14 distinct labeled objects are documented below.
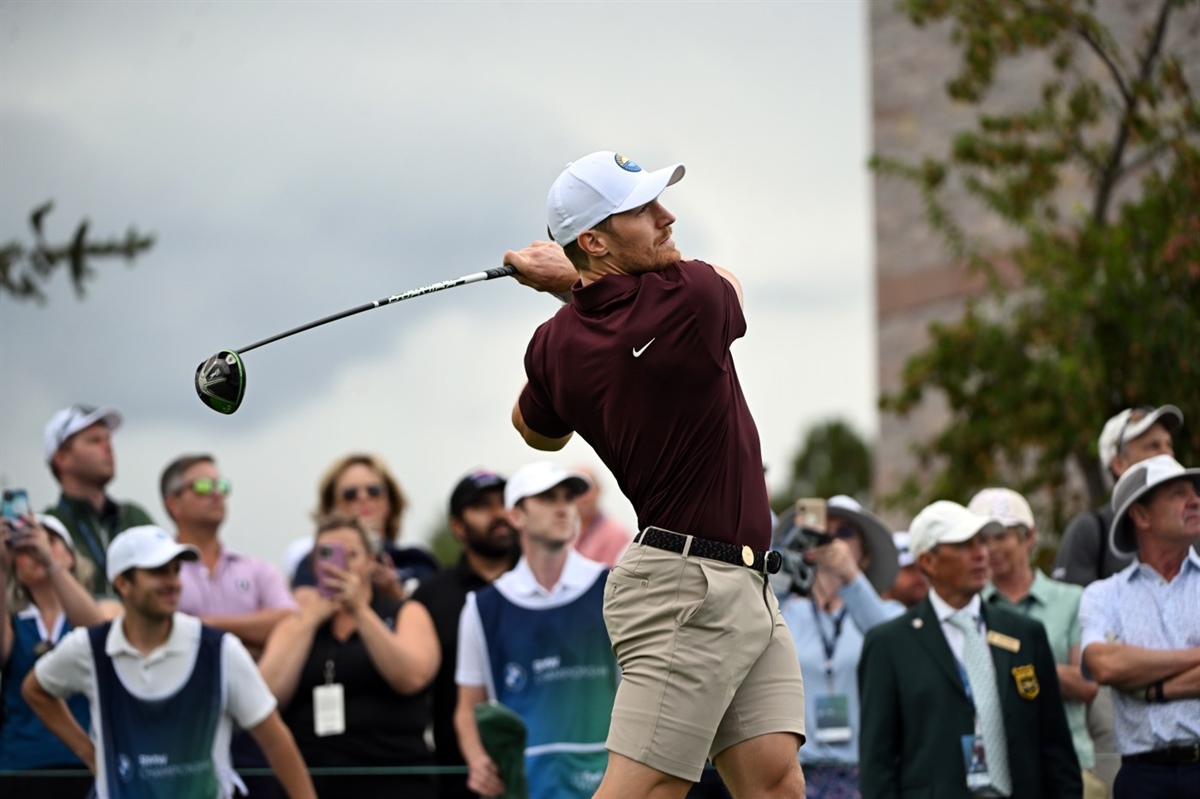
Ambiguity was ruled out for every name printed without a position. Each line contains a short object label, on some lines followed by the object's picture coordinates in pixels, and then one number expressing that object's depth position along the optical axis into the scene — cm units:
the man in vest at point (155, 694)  1388
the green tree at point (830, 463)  9225
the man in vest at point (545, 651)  1506
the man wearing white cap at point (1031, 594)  1476
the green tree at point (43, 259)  1880
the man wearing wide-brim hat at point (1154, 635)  1316
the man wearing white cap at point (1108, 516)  1612
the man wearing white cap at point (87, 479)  1655
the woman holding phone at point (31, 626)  1483
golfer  937
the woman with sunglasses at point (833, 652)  1497
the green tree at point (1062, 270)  2473
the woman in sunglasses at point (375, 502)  1834
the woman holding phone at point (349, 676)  1558
